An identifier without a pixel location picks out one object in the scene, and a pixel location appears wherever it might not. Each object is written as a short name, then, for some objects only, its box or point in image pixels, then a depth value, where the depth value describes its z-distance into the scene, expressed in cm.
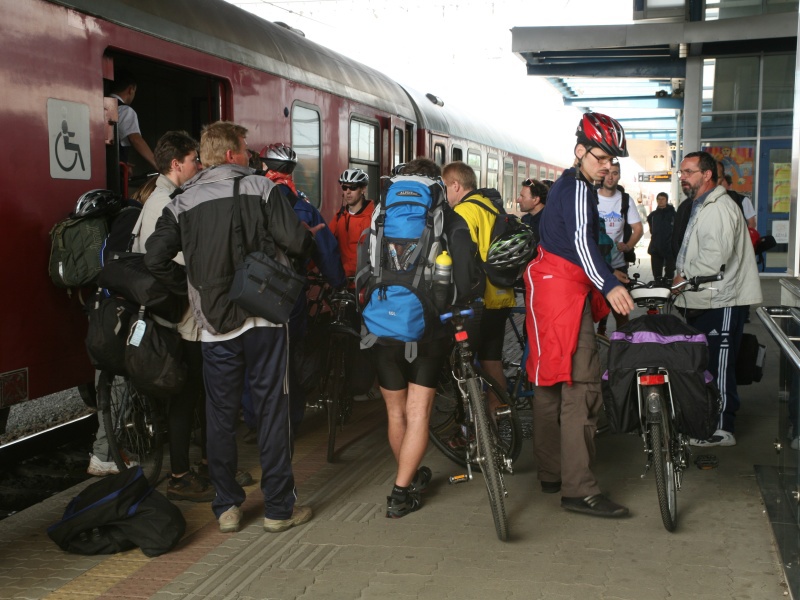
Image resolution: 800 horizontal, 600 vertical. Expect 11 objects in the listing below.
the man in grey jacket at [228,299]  456
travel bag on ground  444
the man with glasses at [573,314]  493
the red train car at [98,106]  511
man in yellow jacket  489
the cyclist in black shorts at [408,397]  487
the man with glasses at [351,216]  743
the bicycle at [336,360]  604
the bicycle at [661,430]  465
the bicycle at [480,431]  460
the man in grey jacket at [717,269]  618
